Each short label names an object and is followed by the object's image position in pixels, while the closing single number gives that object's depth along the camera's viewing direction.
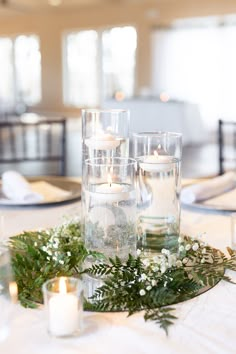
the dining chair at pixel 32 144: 4.13
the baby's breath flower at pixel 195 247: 0.99
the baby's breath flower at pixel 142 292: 0.82
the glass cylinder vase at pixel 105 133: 1.21
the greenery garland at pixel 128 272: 0.82
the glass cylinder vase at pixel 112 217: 0.93
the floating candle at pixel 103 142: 1.20
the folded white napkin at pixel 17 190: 1.56
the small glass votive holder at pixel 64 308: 0.71
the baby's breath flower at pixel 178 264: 0.92
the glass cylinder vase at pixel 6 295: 0.77
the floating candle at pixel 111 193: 0.92
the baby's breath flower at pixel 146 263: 0.90
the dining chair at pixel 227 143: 2.48
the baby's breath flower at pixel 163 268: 0.87
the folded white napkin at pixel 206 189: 1.55
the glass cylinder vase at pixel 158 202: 1.02
